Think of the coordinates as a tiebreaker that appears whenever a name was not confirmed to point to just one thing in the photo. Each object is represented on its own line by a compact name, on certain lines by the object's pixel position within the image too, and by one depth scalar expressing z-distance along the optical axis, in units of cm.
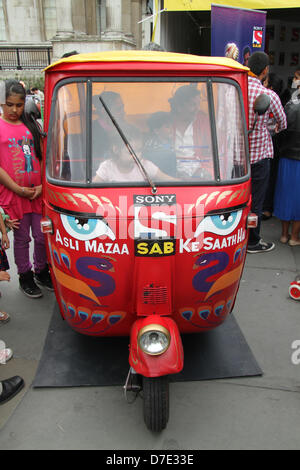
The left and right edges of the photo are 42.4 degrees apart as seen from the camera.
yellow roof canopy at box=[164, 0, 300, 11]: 596
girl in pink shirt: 336
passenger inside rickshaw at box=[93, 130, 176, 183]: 241
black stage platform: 281
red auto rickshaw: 229
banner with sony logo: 587
